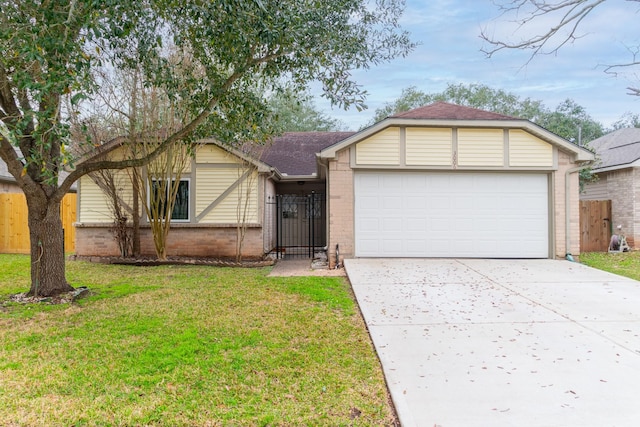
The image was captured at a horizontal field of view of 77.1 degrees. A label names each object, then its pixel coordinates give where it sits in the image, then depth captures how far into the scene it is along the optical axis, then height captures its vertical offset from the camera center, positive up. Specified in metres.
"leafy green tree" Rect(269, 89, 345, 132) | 26.66 +6.95
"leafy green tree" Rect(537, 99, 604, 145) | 27.46 +6.60
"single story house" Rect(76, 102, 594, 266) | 10.09 +0.63
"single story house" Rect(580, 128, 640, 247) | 12.80 +0.95
